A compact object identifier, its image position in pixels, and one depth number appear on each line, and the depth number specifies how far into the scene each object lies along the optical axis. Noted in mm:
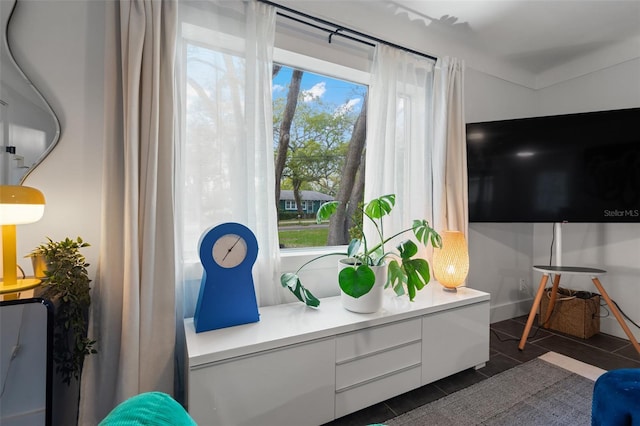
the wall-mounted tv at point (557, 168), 2199
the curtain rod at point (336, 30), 1793
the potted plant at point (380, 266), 1687
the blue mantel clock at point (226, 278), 1433
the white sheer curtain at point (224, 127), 1627
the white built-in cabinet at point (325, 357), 1278
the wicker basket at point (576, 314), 2551
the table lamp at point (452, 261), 2076
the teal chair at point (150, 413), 505
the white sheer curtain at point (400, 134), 2123
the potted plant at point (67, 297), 1182
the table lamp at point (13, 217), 1100
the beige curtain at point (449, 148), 2371
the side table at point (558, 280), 2173
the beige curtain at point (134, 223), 1343
